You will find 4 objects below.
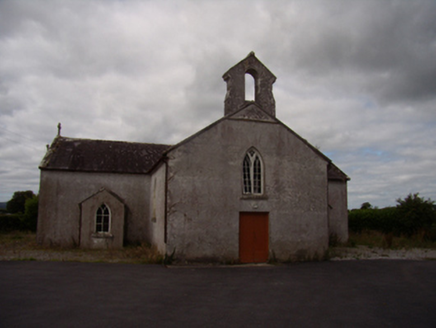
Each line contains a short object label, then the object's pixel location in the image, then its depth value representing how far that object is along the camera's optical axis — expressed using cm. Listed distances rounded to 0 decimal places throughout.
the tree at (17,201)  5412
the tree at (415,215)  2433
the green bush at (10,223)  2794
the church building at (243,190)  1436
